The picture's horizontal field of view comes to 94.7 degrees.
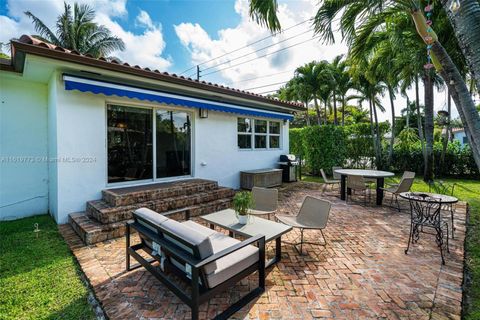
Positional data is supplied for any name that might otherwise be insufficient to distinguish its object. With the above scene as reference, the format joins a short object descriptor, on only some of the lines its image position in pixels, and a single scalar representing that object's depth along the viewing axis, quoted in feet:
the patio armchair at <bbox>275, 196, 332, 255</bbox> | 19.50
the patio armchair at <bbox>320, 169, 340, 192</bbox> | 39.31
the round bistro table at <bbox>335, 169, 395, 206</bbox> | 32.58
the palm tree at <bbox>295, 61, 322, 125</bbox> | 80.33
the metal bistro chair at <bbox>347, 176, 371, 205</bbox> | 33.31
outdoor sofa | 10.56
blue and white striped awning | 22.66
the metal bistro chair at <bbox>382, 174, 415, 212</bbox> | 29.75
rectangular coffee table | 16.12
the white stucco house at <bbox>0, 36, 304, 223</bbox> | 23.76
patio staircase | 21.27
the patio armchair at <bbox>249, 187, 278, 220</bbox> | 23.39
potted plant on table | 17.88
